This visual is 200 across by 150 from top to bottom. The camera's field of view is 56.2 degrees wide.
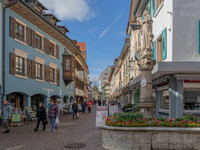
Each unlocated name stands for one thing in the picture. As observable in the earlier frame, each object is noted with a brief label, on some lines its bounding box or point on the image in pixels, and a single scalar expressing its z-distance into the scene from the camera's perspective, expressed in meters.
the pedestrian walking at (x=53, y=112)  9.63
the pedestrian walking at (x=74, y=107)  15.60
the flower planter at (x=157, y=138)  5.34
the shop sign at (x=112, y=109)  10.87
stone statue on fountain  6.87
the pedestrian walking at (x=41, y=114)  9.83
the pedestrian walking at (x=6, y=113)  9.36
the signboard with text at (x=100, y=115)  10.12
